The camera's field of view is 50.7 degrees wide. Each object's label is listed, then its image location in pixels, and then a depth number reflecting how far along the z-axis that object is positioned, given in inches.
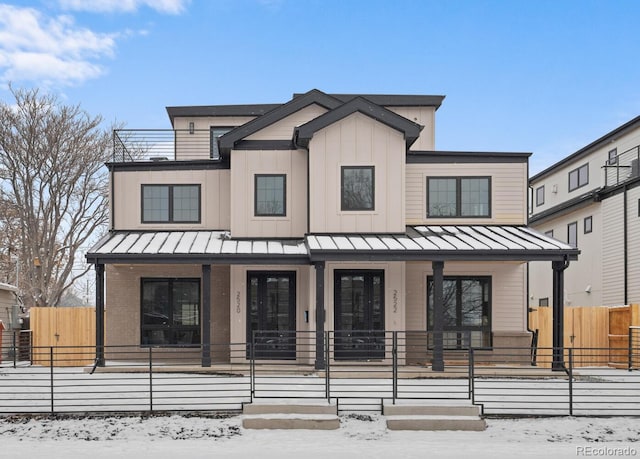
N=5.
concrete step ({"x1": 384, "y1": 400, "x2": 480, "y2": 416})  457.4
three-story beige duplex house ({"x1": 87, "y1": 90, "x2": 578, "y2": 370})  668.7
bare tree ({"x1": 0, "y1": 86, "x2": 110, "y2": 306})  1132.5
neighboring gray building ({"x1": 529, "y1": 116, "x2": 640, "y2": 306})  960.9
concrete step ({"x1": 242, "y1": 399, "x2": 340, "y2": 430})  438.9
